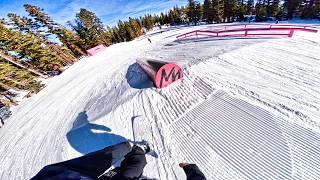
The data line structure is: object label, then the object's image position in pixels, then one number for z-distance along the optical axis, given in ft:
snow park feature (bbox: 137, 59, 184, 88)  23.22
